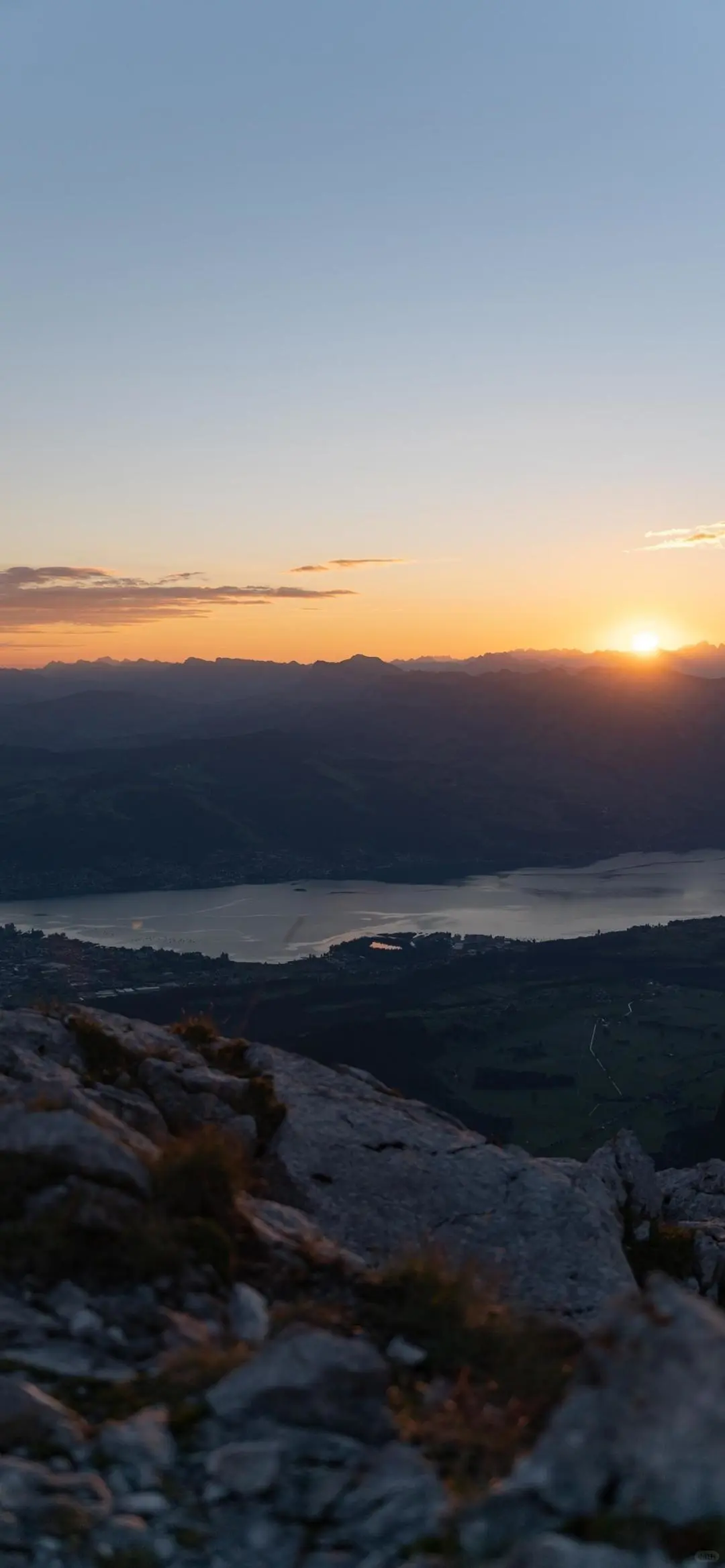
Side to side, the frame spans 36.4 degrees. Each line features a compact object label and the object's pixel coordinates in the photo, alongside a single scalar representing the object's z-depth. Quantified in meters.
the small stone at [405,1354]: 7.92
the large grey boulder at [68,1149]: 9.80
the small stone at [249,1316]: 8.29
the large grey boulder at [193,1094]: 14.44
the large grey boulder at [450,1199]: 12.73
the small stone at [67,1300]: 8.34
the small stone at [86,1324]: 8.11
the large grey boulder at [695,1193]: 20.66
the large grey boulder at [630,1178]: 17.06
